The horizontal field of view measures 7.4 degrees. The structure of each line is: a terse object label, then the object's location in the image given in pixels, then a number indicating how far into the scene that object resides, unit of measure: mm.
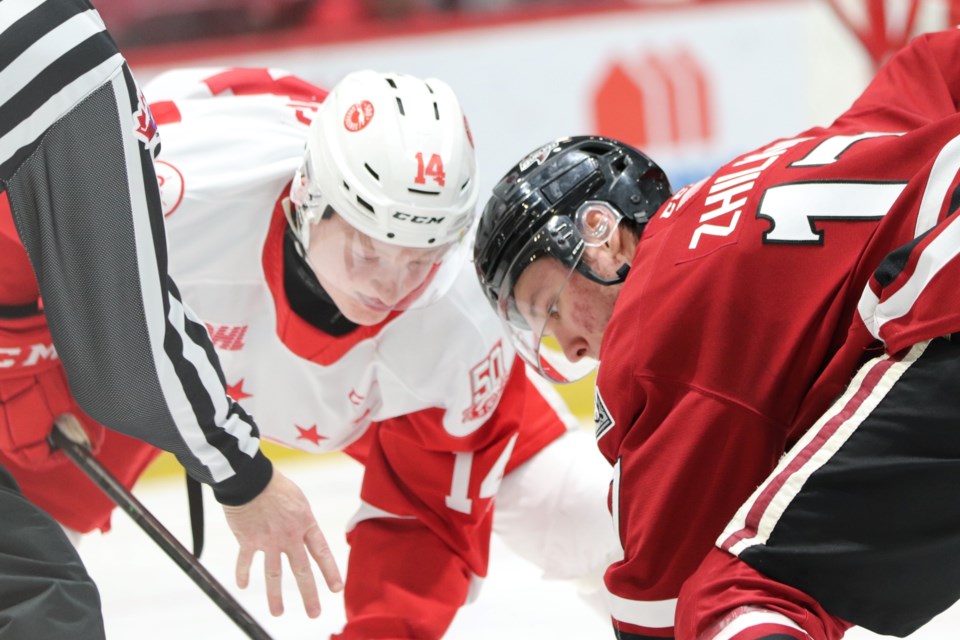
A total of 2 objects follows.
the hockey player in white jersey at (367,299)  9205
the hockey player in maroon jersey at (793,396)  8622
